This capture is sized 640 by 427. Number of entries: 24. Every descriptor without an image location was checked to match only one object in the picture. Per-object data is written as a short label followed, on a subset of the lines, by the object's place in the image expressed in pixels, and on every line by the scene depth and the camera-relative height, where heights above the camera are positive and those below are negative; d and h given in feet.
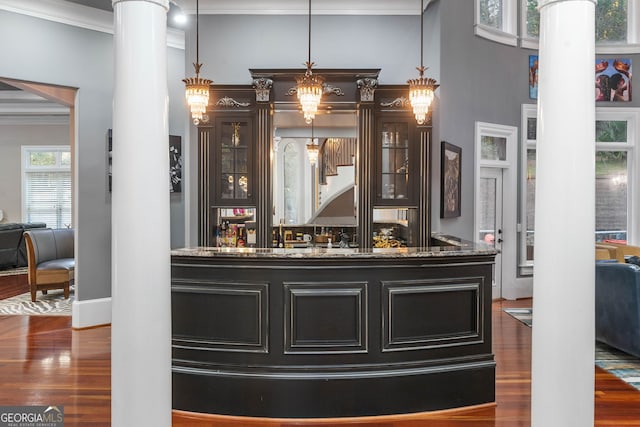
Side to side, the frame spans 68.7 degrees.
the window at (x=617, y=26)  23.91 +9.37
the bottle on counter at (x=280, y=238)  17.51 -1.11
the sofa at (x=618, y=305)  13.89 -3.02
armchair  21.63 -2.65
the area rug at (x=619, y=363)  12.64 -4.57
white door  22.26 -0.27
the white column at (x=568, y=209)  5.82 -0.01
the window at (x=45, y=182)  36.63 +2.06
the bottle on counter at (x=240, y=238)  17.67 -1.14
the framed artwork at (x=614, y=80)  23.91 +6.57
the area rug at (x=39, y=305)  20.02 -4.41
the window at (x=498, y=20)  21.48 +8.94
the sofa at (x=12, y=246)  30.50 -2.52
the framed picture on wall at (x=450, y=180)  18.13 +1.14
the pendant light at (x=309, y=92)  12.54 +3.15
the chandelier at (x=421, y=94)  13.69 +3.37
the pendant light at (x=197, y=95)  13.11 +3.18
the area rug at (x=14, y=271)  29.48 -4.10
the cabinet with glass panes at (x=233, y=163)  17.31 +1.68
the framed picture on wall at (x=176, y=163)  19.58 +1.90
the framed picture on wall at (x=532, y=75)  22.93 +6.54
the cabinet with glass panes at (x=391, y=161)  17.38 +1.76
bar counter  10.09 -2.73
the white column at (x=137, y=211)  5.83 -0.04
